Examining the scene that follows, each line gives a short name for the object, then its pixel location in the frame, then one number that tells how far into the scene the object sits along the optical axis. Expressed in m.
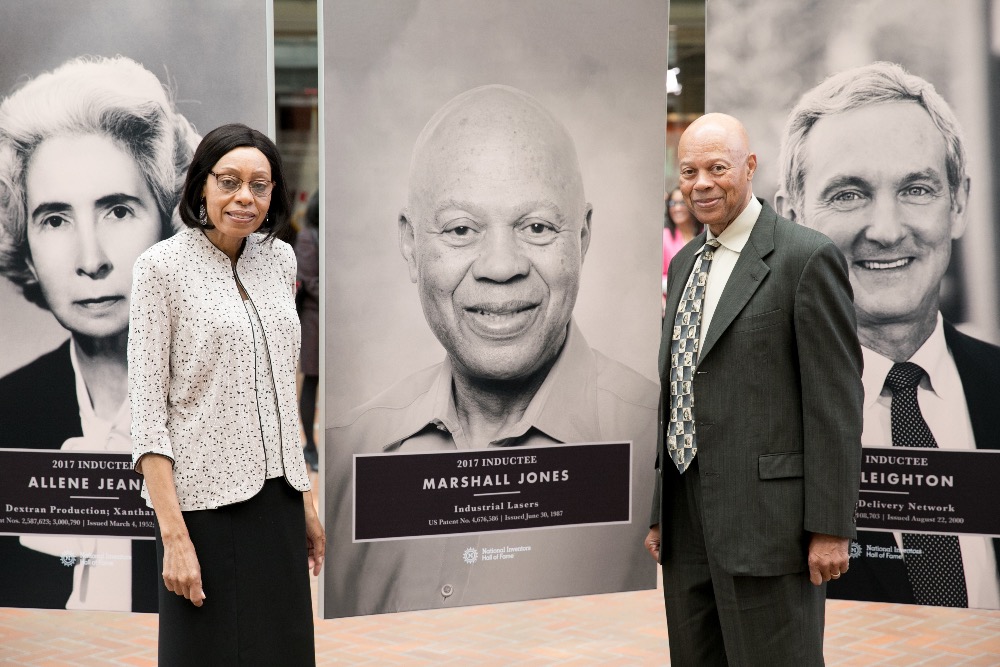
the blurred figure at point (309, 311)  7.80
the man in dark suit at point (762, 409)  2.58
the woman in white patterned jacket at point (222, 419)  2.39
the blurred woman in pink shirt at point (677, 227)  8.32
